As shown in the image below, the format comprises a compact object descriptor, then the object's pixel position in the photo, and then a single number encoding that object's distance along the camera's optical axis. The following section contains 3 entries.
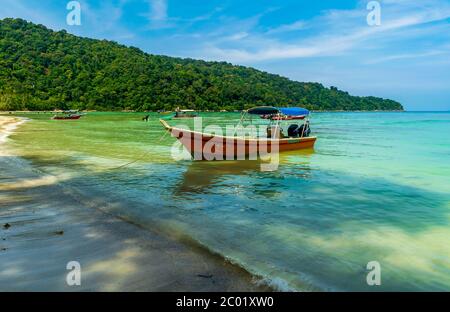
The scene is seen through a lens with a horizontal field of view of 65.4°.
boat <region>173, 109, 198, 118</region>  61.34
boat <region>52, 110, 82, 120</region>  60.58
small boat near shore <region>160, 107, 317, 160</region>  15.09
